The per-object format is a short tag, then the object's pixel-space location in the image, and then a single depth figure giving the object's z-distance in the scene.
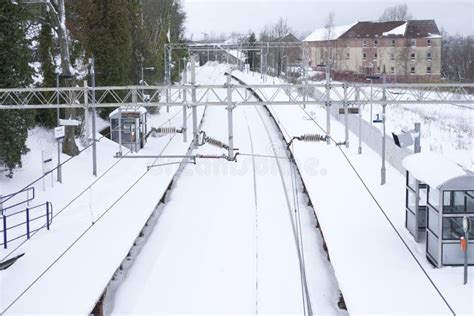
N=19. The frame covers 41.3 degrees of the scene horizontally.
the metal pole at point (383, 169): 20.47
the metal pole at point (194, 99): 24.35
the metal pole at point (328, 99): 24.57
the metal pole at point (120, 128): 26.74
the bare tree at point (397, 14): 118.40
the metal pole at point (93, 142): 22.67
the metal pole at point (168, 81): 41.34
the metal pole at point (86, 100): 22.22
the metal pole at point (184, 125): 30.93
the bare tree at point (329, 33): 80.96
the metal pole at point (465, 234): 11.29
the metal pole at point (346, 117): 23.85
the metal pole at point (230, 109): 23.73
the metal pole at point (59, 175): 20.47
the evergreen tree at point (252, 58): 87.69
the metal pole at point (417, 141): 17.06
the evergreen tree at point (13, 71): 19.53
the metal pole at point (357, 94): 23.96
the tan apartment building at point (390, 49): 71.62
